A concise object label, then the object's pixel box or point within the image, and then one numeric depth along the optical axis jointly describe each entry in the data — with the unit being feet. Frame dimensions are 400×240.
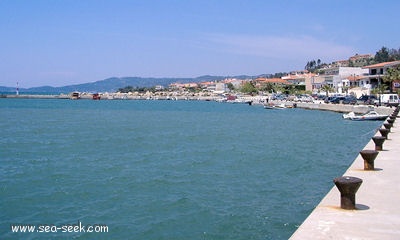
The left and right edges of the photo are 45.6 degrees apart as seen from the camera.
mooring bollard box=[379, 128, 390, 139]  78.18
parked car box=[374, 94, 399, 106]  235.81
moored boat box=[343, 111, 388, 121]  191.03
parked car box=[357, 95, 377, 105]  261.89
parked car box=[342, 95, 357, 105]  275.30
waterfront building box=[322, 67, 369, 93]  405.80
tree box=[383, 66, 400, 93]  282.77
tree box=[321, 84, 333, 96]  395.01
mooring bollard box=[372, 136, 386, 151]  64.41
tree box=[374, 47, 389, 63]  628.69
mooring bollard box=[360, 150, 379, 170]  48.70
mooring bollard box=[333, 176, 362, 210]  32.86
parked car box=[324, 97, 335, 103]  317.13
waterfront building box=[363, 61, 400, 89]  335.49
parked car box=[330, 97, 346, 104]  296.96
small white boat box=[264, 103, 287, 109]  352.51
